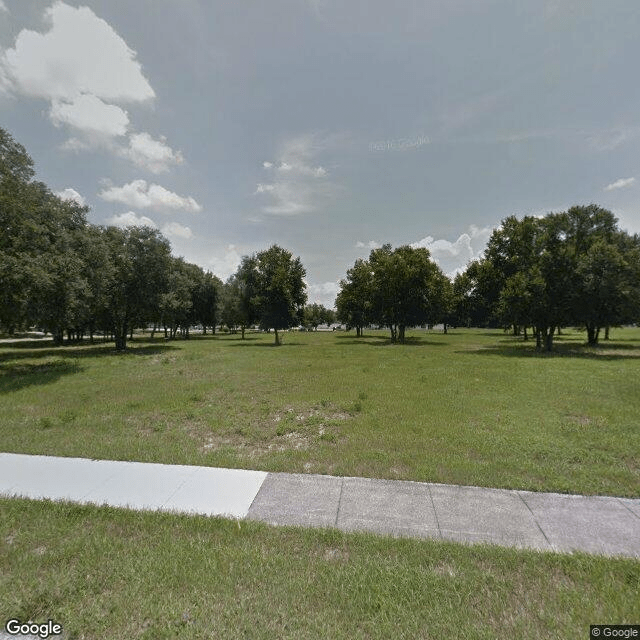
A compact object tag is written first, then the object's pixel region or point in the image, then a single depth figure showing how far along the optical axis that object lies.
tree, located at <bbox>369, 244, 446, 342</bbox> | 41.12
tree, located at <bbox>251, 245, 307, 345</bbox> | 35.78
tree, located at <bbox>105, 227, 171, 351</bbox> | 29.26
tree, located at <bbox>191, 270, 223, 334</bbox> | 55.97
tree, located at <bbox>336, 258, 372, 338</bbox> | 47.44
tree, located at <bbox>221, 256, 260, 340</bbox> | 37.56
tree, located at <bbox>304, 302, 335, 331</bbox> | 124.50
